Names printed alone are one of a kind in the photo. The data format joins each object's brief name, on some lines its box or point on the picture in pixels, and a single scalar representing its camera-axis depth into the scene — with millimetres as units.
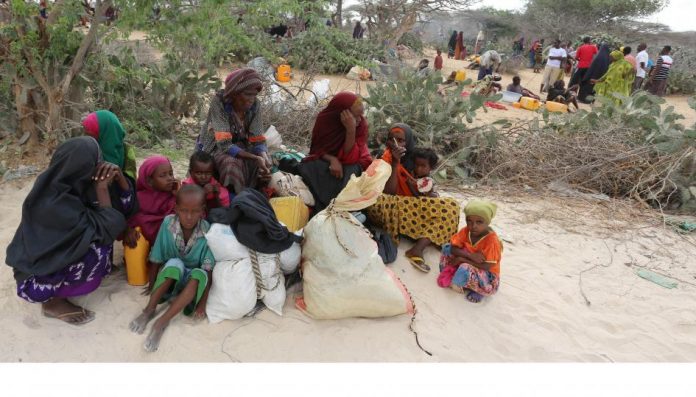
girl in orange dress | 2738
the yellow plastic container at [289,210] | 2982
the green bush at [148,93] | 4770
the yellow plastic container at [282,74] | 8914
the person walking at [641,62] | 11125
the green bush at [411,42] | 17625
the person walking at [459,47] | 19461
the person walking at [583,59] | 11148
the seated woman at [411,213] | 3203
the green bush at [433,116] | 5250
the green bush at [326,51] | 11078
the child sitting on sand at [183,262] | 2357
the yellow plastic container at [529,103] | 9366
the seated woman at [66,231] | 2168
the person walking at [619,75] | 9141
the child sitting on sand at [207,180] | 2818
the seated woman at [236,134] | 3037
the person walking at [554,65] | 10930
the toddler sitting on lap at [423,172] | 3242
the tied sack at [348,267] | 2506
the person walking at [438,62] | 12742
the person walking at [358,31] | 17359
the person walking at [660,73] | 11358
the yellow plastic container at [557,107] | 9393
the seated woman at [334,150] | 3270
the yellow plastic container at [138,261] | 2559
